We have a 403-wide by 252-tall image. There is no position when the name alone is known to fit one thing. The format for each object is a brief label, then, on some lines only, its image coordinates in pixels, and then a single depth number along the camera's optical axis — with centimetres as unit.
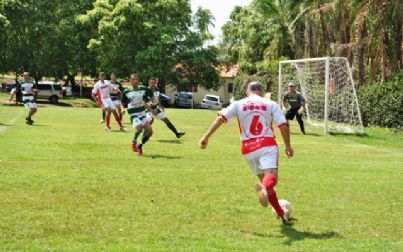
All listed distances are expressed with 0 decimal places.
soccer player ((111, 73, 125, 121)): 2127
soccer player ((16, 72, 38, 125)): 2152
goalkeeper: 2048
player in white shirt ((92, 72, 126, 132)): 2022
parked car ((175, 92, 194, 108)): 5675
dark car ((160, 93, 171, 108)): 5408
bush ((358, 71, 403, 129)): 2378
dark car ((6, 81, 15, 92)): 6625
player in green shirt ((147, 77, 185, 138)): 1620
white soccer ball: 722
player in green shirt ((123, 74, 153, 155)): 1422
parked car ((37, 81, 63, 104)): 5166
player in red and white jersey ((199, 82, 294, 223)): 716
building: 7375
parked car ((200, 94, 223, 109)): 5750
